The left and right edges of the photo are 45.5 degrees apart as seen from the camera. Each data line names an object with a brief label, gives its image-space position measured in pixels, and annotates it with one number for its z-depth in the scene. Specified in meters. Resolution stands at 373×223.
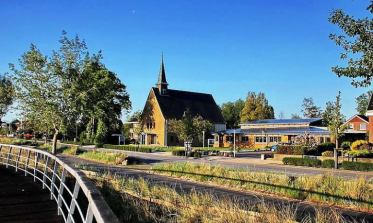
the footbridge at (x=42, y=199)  4.12
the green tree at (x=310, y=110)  111.81
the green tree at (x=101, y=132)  67.06
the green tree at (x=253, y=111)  96.44
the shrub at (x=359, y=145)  44.79
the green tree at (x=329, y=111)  37.25
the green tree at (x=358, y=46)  11.70
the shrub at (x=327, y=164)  32.57
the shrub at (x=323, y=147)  44.13
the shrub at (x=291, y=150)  40.78
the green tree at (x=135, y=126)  61.45
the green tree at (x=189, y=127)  55.91
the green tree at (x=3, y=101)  68.00
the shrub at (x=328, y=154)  38.75
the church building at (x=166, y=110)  74.69
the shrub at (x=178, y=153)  47.56
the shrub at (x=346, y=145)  51.25
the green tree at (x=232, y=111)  116.44
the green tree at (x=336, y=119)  35.50
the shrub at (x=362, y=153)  37.06
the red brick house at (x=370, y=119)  47.72
